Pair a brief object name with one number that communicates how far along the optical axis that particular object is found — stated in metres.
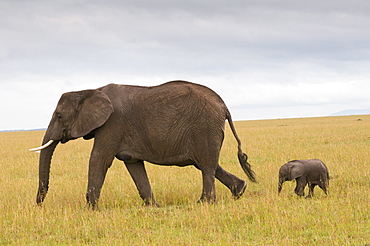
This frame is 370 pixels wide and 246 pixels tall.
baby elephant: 20.59
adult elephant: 19.30
